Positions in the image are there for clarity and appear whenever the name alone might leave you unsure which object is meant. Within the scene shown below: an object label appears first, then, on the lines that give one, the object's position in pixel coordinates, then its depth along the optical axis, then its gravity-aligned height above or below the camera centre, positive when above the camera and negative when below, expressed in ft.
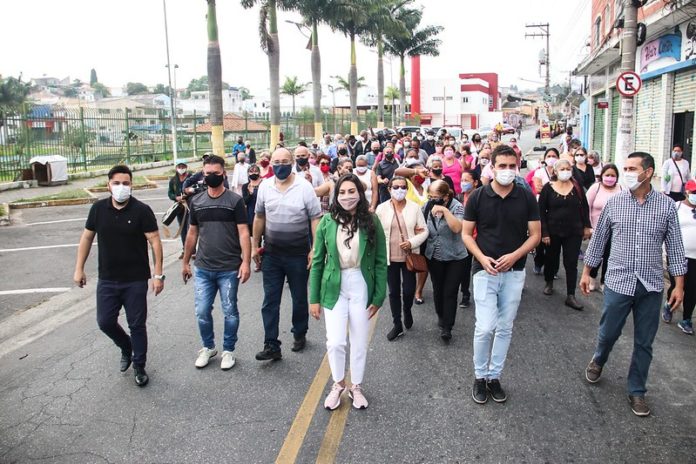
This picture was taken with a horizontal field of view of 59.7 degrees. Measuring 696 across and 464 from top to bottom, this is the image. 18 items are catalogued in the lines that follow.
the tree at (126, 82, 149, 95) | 559.47 +54.44
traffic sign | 36.42 +3.03
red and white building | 280.25 +17.11
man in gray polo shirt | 18.12 -2.63
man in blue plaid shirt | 14.56 -3.03
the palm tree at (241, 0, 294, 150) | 90.22 +15.58
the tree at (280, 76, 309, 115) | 243.60 +22.21
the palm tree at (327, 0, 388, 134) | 109.29 +23.05
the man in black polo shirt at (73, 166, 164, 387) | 16.57 -3.00
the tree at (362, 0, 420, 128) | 135.23 +24.90
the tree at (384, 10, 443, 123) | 168.95 +26.53
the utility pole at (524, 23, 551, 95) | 246.06 +40.92
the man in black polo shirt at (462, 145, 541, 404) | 14.78 -2.78
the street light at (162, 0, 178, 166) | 88.33 +9.73
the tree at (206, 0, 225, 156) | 76.84 +8.19
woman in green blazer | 14.75 -3.30
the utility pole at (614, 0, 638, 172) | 38.17 +4.48
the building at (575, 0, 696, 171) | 49.98 +5.48
